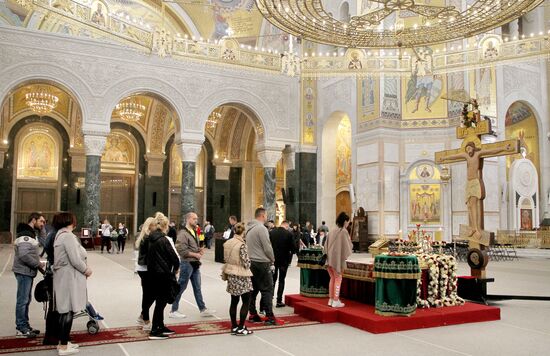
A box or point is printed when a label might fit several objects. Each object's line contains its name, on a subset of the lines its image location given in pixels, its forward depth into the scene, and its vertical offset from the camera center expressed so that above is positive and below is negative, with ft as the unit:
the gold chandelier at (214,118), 82.79 +15.11
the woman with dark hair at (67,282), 16.83 -2.32
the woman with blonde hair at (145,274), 20.36 -2.46
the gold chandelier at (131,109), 73.67 +15.73
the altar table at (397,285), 21.29 -2.96
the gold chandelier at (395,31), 33.50 +12.89
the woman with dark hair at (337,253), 22.74 -1.76
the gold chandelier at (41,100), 68.64 +14.82
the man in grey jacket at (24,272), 19.34 -2.28
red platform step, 20.67 -4.33
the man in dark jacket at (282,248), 25.03 -1.71
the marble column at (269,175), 68.23 +4.96
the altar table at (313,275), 25.80 -3.12
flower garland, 23.54 -3.18
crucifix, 28.58 +2.81
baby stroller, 18.01 -3.06
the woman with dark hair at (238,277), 19.81 -2.49
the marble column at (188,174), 63.20 +4.70
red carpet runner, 18.07 -4.65
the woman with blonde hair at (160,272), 19.34 -2.24
